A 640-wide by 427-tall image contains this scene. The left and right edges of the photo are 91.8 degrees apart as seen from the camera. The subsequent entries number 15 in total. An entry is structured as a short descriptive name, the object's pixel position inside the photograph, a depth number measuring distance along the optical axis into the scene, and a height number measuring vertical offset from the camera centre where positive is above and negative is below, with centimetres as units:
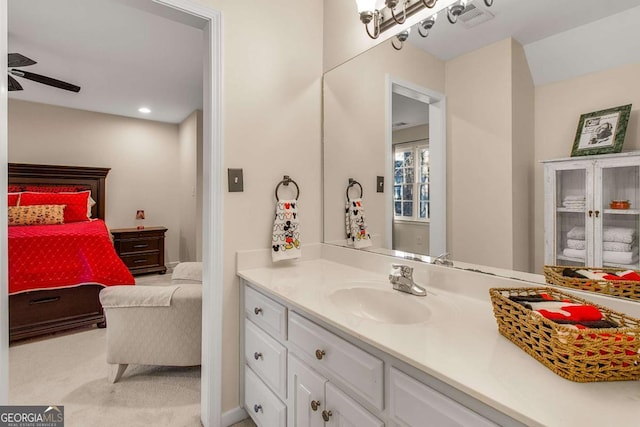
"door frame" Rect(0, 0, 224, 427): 159 -1
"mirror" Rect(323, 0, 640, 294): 99 +39
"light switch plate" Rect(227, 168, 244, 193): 165 +17
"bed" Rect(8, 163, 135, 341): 269 -60
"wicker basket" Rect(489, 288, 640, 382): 62 -29
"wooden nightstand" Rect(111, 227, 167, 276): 461 -56
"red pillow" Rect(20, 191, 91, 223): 397 +15
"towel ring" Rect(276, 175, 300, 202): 184 +18
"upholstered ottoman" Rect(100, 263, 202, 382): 197 -73
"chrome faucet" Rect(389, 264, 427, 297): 130 -31
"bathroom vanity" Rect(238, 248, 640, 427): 62 -37
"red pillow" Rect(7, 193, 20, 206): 386 +17
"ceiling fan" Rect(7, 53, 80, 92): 240 +124
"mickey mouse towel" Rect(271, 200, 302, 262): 176 -12
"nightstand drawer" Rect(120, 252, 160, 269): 466 -74
